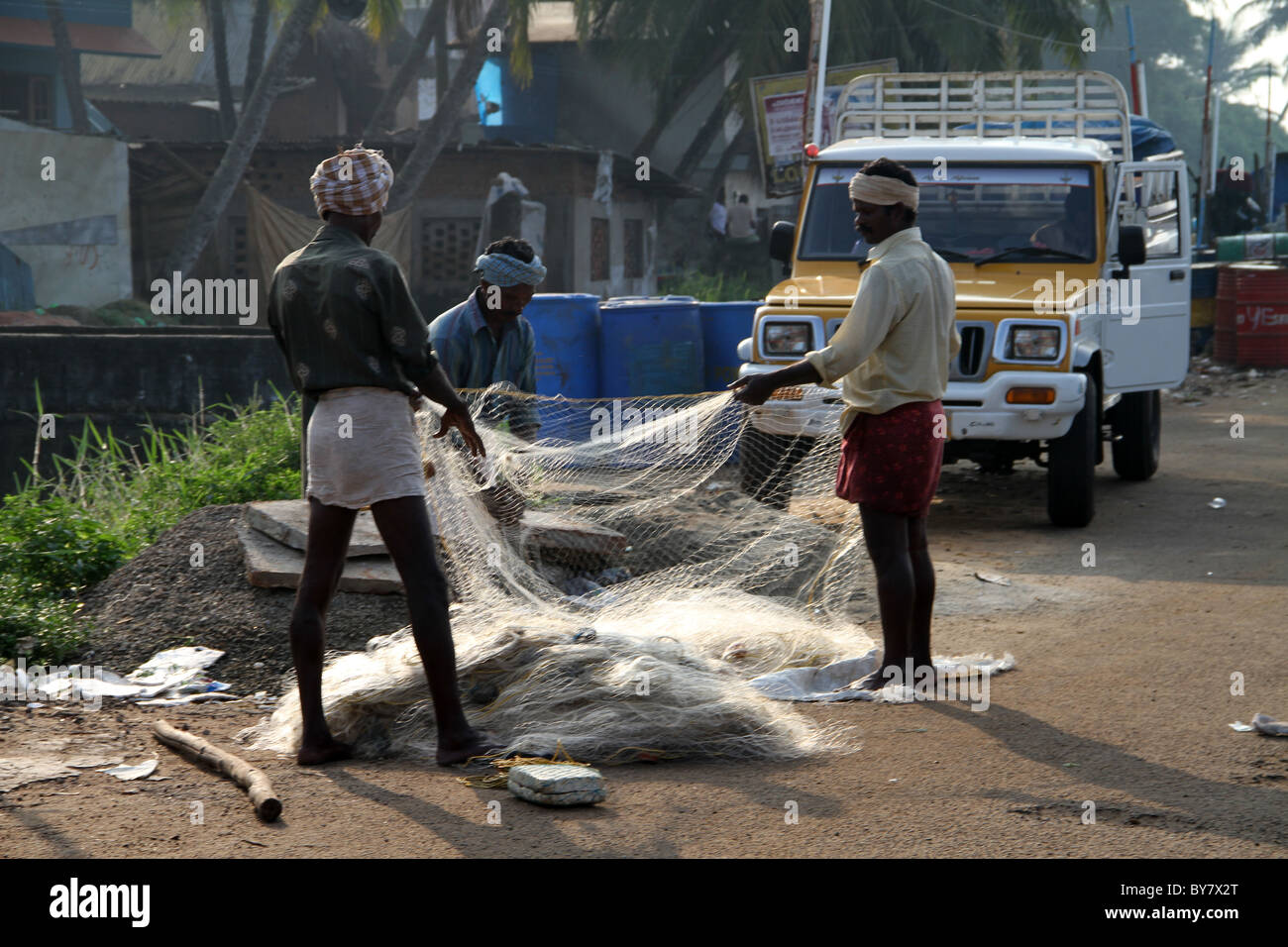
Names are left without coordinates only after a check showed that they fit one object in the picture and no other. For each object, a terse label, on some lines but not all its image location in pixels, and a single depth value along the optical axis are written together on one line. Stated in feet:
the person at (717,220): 89.15
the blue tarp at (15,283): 62.18
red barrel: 60.95
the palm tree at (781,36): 81.41
